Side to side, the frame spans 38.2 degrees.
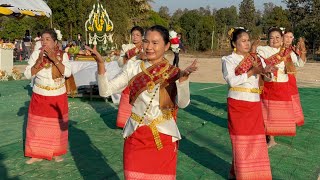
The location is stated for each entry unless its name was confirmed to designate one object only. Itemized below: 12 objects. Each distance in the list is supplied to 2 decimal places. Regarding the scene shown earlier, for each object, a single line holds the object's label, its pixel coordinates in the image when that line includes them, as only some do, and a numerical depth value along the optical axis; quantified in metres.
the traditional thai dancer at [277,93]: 6.63
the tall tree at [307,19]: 28.48
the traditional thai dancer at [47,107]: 5.43
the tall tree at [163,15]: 47.72
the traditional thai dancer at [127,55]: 6.70
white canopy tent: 10.15
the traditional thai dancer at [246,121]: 4.72
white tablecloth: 10.32
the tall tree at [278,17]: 36.81
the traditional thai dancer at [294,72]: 6.78
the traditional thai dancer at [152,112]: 3.21
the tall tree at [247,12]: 42.27
